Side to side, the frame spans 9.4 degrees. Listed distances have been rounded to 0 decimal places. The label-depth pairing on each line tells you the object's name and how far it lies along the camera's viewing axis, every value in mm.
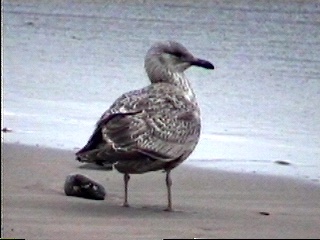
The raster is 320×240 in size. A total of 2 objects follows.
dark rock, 12271
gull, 11829
